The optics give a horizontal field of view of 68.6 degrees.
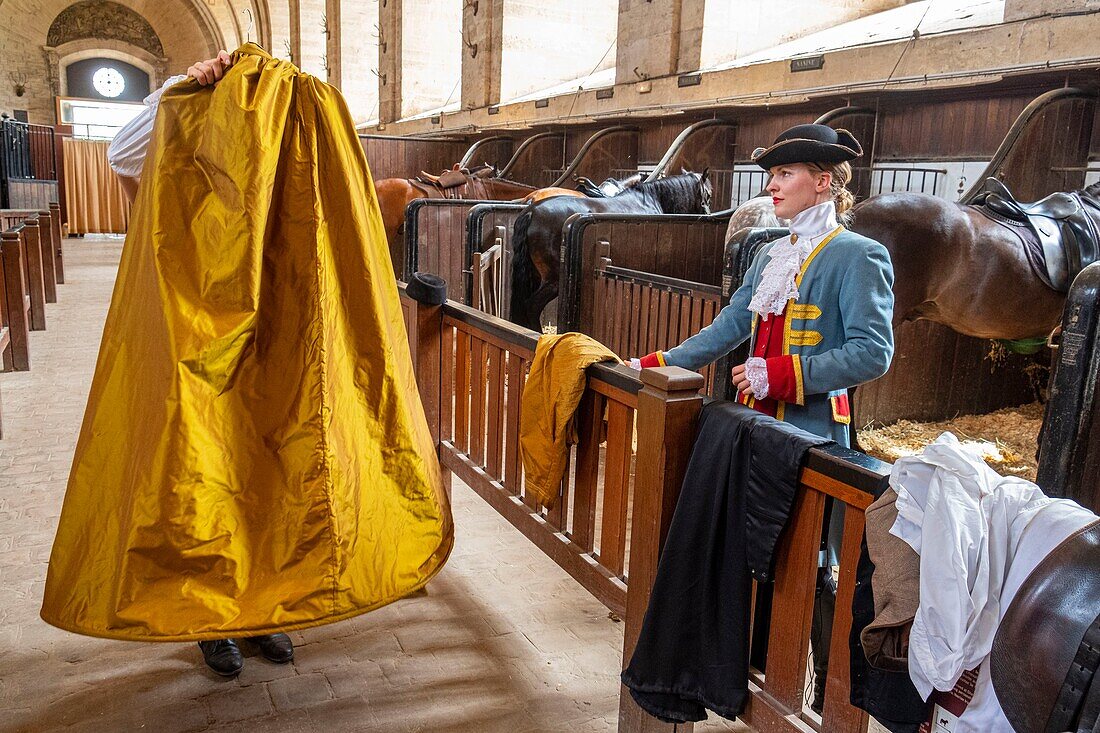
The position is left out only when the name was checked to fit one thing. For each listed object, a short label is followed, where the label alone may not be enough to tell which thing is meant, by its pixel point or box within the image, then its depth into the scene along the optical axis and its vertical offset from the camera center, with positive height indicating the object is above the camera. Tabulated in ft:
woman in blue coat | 5.97 -0.58
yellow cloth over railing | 6.83 -1.57
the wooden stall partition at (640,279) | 13.26 -0.99
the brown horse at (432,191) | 29.60 +0.92
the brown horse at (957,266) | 12.88 -0.49
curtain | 61.57 +0.95
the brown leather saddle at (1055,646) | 3.04 -1.58
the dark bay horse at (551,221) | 19.03 -0.02
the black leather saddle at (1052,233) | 13.39 +0.11
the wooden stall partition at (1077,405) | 8.39 -1.72
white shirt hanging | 3.52 -1.39
